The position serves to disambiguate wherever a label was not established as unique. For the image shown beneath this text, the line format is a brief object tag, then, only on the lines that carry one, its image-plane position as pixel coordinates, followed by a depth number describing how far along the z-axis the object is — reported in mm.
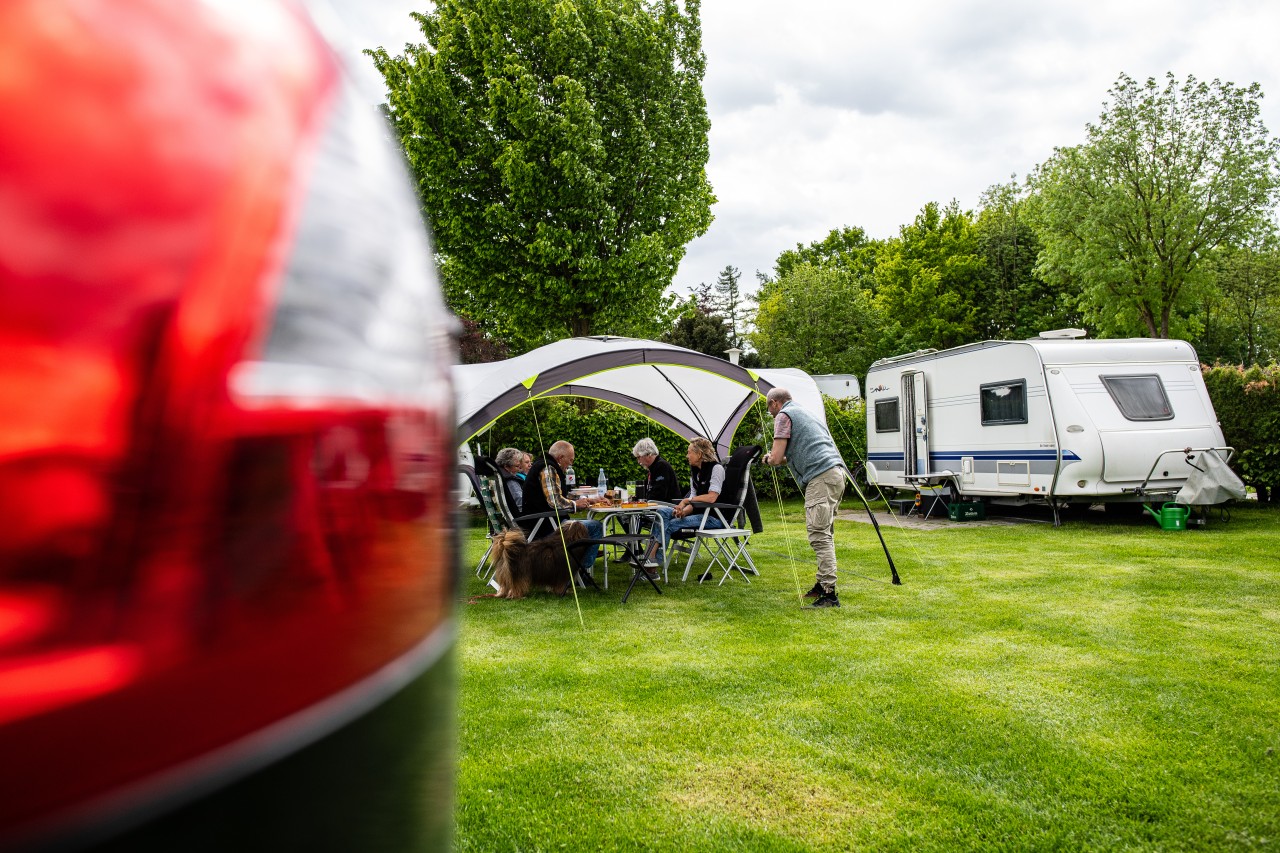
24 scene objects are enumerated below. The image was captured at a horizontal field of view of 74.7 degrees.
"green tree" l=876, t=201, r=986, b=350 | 32938
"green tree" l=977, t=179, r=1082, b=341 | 33531
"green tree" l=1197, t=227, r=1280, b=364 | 33938
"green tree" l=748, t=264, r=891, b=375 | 32781
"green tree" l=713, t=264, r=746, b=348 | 61094
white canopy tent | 8156
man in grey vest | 6859
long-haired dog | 7664
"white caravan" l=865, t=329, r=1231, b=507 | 10836
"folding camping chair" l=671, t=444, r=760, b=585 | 8188
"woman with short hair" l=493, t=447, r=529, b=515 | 8805
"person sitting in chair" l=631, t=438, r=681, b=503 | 9531
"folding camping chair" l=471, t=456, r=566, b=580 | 8430
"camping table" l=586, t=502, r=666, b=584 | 8453
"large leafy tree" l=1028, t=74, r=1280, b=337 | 20469
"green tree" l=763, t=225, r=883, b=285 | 44031
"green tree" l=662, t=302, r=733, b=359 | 42562
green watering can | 10570
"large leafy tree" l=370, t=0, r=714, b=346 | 15641
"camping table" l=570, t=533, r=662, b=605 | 7453
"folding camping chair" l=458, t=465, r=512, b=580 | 8930
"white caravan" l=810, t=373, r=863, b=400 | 30922
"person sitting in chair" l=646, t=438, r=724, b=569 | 8539
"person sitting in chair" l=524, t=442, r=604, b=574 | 8344
